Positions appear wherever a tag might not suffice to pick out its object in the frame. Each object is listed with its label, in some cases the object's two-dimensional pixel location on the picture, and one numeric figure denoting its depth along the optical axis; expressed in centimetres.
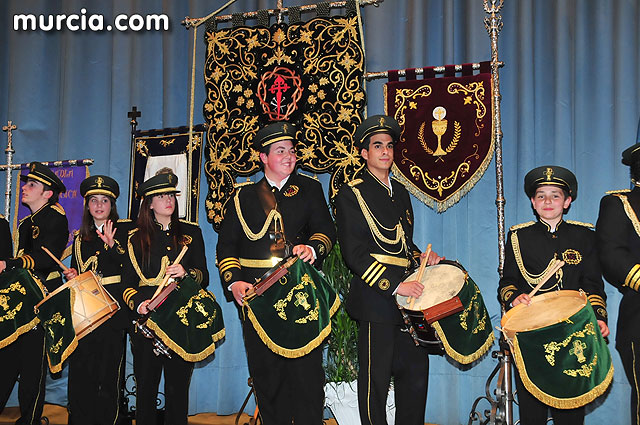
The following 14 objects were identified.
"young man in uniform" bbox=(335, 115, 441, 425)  329
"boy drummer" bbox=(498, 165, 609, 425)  335
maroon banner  448
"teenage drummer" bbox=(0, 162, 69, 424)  443
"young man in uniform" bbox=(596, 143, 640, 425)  303
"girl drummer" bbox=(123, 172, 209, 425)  381
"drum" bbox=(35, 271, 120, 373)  390
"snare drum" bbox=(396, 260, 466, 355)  307
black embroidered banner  481
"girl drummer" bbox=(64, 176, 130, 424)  411
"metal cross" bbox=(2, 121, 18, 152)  578
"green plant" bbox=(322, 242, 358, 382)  443
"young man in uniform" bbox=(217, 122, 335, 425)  339
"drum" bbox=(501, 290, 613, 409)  291
